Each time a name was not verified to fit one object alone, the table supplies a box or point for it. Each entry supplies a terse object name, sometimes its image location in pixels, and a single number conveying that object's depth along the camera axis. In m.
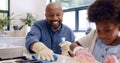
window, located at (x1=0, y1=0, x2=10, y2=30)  3.86
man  1.61
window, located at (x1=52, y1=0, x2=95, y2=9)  3.14
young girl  0.89
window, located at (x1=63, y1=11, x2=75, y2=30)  3.40
